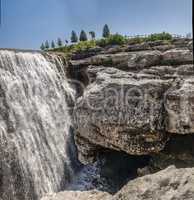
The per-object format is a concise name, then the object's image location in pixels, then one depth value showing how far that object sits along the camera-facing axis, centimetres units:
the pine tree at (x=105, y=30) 6575
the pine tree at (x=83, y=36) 6562
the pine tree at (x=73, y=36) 6740
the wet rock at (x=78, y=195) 582
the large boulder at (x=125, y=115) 1731
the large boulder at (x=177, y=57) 2673
